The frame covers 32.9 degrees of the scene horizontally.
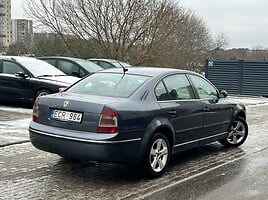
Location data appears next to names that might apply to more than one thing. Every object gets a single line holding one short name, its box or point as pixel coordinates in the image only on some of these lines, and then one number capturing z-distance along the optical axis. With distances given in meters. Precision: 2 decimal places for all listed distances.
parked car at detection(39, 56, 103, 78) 15.44
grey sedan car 5.70
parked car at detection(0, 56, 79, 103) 12.73
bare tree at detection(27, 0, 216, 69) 27.81
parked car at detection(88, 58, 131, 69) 18.97
